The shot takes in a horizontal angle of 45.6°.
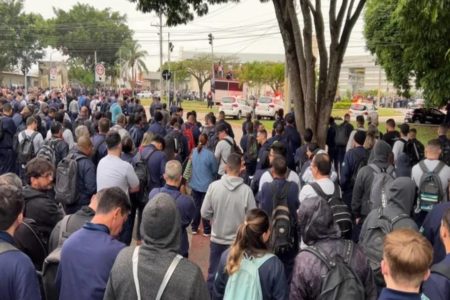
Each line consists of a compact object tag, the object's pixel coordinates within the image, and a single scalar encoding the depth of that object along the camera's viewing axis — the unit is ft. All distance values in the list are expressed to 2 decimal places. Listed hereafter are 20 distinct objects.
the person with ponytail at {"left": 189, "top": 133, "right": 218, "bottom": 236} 28.58
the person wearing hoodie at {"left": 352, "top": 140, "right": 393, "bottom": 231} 21.87
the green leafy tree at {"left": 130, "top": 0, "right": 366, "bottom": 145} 39.99
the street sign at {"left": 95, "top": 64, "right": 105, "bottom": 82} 77.89
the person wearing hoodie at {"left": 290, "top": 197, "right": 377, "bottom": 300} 11.49
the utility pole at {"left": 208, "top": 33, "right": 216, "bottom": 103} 177.00
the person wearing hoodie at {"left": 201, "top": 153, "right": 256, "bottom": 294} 18.38
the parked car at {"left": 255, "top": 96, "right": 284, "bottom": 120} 120.67
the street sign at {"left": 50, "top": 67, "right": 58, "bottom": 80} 117.34
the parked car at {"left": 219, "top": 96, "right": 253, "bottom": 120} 120.67
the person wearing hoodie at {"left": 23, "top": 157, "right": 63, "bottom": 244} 14.94
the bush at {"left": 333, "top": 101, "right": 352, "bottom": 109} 195.35
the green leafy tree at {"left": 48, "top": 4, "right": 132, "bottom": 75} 235.20
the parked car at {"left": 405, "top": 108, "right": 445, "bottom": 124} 122.72
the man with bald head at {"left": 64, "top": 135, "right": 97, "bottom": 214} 22.17
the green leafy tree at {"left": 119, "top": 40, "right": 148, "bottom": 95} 255.70
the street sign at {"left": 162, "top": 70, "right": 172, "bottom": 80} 90.07
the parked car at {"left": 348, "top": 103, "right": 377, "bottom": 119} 135.77
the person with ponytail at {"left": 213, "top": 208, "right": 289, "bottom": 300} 11.74
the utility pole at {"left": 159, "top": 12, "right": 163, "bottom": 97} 127.03
